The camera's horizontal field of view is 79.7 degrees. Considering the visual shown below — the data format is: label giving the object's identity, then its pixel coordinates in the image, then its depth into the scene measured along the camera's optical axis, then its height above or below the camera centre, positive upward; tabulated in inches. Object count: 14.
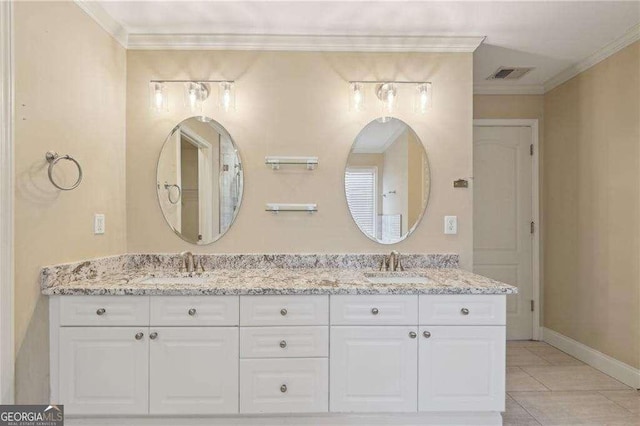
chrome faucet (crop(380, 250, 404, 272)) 96.3 -12.5
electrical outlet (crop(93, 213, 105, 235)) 87.5 -2.6
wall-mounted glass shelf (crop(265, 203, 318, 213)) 99.6 +1.7
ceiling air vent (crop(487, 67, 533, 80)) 121.3 +46.1
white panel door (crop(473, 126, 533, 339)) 139.3 +4.9
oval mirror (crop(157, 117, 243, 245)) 100.0 +6.6
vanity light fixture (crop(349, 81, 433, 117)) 98.7 +30.9
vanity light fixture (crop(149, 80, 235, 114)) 98.0 +30.7
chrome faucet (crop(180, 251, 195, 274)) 95.7 -12.5
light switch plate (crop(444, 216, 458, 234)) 101.0 -2.8
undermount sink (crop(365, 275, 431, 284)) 91.1 -15.6
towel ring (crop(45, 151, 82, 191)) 72.7 +10.0
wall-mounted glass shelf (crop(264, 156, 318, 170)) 99.3 +13.7
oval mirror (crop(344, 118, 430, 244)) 100.5 +7.7
